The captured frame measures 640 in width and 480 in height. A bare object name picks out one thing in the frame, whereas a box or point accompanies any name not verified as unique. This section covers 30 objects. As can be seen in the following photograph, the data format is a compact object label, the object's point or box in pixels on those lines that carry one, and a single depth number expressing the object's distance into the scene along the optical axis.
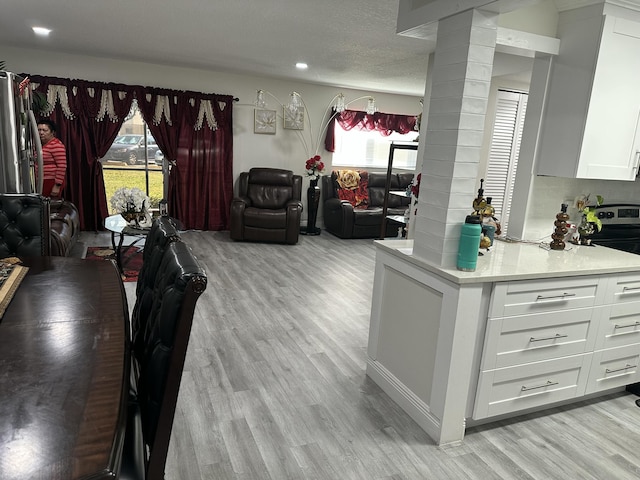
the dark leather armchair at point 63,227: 3.79
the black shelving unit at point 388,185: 5.63
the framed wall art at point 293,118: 6.89
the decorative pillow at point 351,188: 7.11
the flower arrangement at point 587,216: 2.84
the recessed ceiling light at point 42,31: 4.22
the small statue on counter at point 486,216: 2.43
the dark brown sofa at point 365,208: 6.75
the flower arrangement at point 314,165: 6.80
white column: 2.00
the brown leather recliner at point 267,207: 6.08
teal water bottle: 2.04
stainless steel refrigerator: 2.99
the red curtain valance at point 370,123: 7.23
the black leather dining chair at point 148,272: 1.61
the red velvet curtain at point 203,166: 6.33
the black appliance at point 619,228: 3.18
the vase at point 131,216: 4.35
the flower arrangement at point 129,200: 4.34
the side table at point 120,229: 4.27
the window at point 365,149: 7.50
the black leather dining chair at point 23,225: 2.36
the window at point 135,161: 6.31
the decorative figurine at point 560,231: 2.65
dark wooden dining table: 0.84
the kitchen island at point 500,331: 2.08
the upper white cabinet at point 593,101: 2.47
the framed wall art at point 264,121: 6.77
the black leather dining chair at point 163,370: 1.17
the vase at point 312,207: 6.84
